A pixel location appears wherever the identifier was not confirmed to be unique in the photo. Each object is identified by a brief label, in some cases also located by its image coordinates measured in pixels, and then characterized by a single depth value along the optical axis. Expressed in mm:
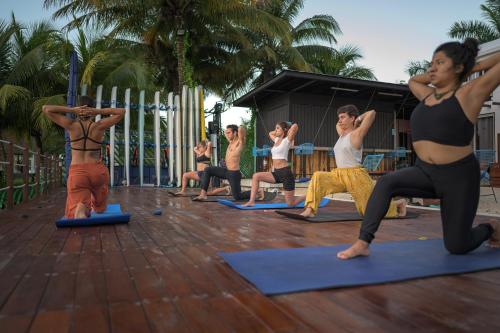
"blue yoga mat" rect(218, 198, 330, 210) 5953
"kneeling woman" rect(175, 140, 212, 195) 8547
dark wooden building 13781
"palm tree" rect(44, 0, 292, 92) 14273
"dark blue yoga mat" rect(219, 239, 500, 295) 2080
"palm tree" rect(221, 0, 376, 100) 19122
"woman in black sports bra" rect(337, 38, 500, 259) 2373
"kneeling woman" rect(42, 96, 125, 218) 4148
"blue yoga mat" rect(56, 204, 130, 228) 4032
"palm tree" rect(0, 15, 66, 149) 16062
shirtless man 6961
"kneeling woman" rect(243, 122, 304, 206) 5843
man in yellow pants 4344
